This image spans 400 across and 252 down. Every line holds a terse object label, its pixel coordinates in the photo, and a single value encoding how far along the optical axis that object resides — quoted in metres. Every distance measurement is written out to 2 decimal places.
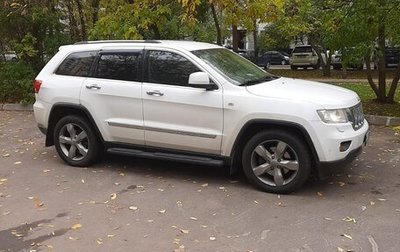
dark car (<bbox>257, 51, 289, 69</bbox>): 38.24
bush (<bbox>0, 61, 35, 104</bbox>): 12.81
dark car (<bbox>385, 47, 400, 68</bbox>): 25.02
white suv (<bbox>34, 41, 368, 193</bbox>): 5.26
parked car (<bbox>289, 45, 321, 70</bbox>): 31.45
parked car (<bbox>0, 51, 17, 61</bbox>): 13.55
